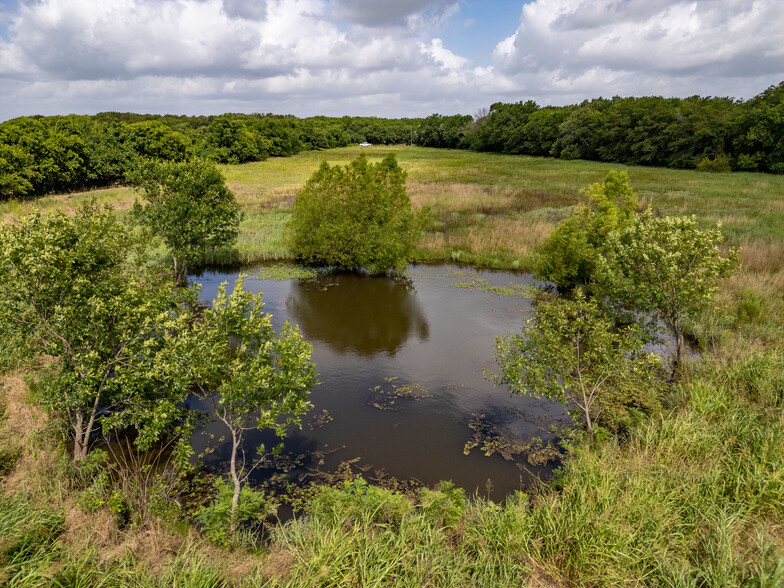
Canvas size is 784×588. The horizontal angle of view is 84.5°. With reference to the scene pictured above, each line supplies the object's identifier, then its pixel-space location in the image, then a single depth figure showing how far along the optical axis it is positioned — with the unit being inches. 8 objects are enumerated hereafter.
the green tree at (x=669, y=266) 565.3
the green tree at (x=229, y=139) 3393.2
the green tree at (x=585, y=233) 941.2
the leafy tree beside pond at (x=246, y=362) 380.5
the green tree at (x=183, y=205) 932.6
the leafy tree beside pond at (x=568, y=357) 493.7
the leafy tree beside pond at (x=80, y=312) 399.5
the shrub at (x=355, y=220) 1152.2
